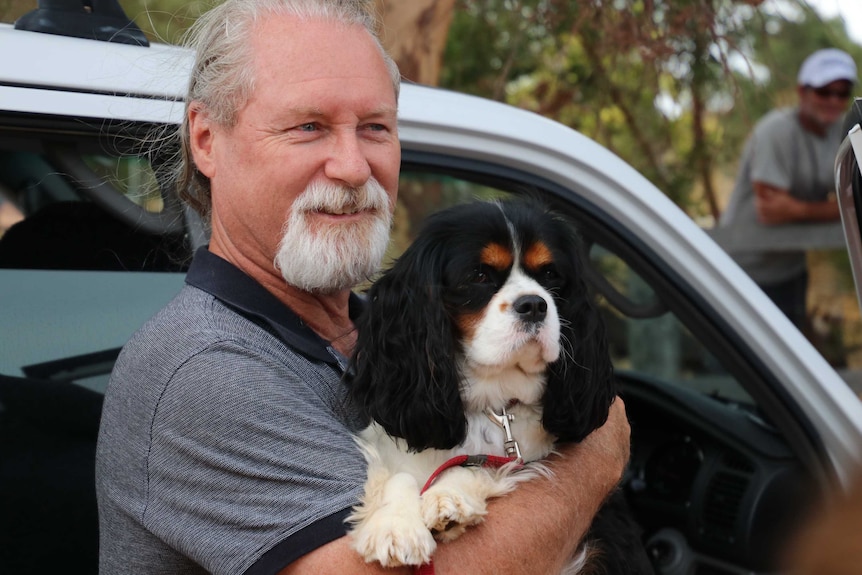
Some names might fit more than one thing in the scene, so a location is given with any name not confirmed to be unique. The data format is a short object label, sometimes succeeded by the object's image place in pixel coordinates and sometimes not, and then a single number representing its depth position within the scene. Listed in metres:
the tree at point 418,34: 5.23
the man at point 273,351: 1.80
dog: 2.14
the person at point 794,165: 6.67
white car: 2.06
